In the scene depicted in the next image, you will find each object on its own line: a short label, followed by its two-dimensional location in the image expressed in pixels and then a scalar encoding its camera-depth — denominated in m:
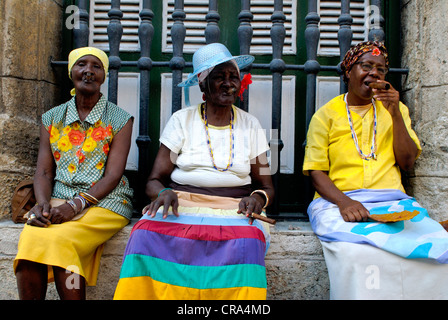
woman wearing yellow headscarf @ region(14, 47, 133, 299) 2.46
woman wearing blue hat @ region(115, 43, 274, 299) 2.32
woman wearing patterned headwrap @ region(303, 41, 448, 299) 2.36
